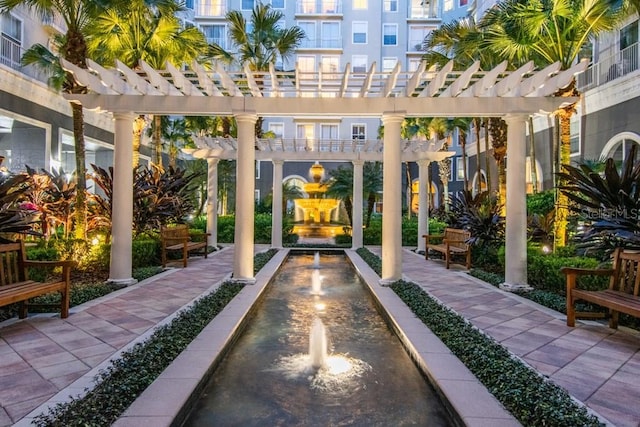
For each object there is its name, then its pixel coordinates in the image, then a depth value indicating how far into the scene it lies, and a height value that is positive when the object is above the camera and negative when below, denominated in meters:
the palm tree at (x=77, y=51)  8.02 +3.27
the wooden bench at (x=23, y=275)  4.63 -0.72
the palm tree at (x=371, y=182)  17.61 +1.41
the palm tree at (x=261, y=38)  13.62 +5.98
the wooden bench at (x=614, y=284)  4.47 -0.80
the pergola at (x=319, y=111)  6.77 +1.83
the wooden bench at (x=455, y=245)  9.57 -0.76
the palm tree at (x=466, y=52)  11.13 +4.84
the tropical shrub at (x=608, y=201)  5.28 +0.18
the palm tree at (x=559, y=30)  7.63 +3.61
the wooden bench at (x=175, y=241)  9.52 -0.64
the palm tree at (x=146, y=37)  10.08 +4.69
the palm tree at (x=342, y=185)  17.38 +1.25
